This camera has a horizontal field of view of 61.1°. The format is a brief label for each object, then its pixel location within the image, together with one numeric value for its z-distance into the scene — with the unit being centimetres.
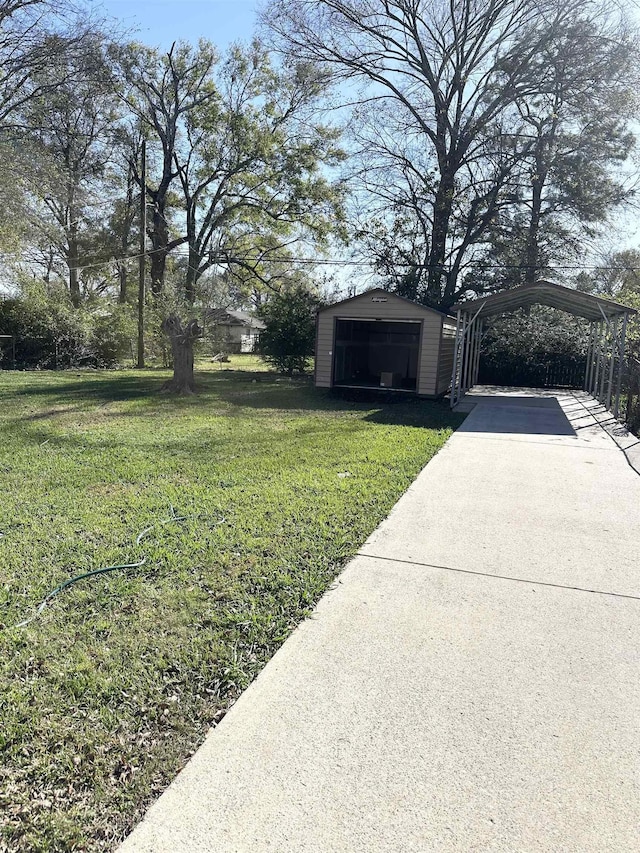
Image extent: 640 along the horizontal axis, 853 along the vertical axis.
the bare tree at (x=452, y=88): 1733
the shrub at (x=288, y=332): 1706
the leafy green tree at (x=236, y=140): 1933
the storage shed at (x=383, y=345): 1188
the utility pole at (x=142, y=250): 1822
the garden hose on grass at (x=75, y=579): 274
